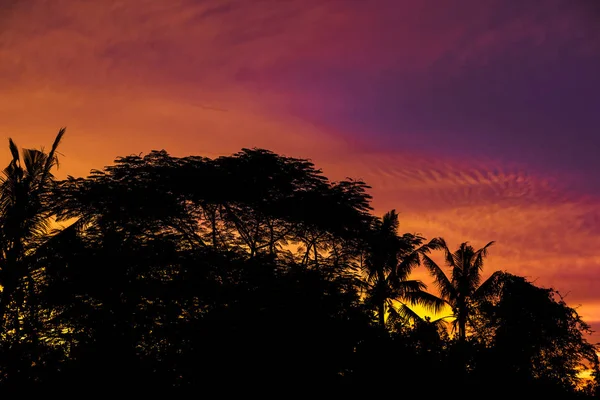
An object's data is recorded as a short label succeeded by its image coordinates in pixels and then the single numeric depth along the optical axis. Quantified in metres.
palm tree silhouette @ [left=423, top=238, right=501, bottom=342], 38.62
